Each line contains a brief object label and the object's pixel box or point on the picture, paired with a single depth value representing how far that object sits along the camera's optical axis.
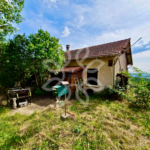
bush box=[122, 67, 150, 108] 5.25
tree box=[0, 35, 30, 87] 6.16
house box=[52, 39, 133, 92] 7.40
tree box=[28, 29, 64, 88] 6.26
